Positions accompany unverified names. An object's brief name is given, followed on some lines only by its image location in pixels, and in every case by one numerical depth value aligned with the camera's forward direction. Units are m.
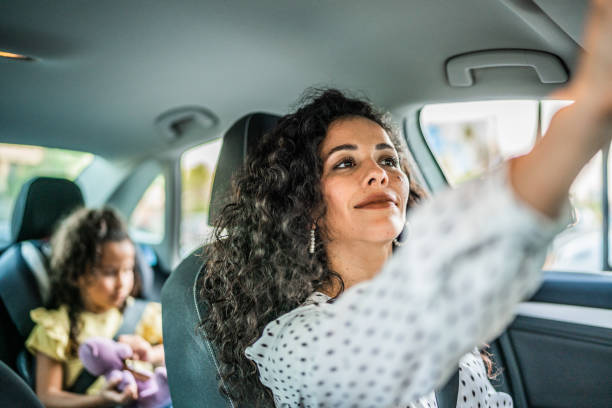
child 2.12
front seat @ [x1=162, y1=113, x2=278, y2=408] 1.33
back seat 2.31
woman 0.63
